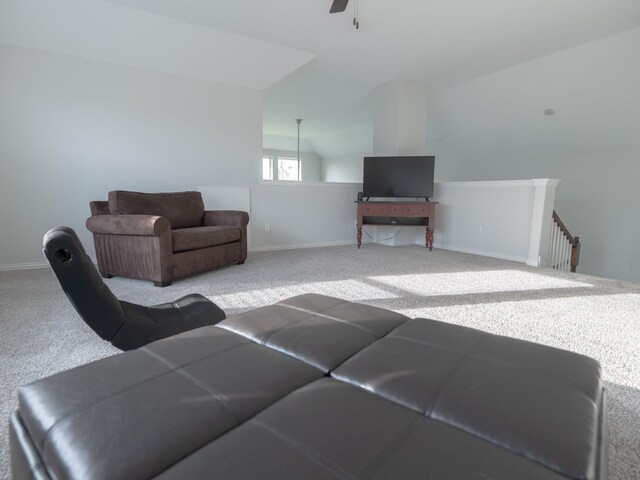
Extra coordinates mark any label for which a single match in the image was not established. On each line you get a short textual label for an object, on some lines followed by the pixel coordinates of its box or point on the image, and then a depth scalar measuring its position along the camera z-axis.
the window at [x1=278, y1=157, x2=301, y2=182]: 10.09
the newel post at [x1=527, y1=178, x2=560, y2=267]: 3.79
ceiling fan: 2.61
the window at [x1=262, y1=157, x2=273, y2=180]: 9.78
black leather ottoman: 0.51
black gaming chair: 1.31
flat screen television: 4.71
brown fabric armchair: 2.77
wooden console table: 4.67
